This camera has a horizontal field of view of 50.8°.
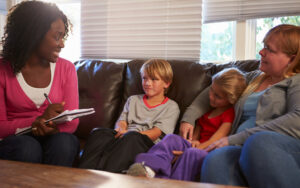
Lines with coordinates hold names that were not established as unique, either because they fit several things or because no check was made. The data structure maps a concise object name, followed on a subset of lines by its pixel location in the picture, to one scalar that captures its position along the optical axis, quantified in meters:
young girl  1.53
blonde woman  1.24
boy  1.70
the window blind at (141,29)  2.69
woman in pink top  1.71
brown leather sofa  2.21
